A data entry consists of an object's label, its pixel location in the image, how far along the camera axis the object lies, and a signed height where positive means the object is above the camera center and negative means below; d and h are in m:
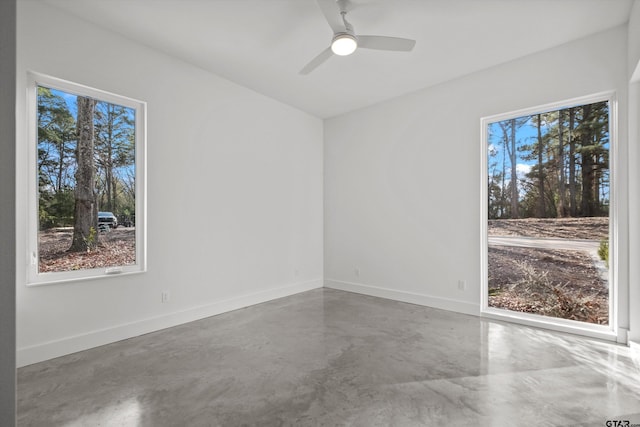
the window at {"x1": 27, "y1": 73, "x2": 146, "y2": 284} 2.72 +0.30
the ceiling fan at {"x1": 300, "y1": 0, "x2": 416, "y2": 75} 2.54 +1.47
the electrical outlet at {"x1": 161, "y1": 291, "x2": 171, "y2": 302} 3.52 -0.95
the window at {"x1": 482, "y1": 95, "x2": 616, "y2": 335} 3.25 -0.02
